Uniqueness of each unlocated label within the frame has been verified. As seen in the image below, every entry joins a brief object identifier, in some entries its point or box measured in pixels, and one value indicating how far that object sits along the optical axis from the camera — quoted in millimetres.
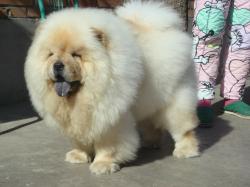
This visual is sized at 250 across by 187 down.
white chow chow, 2646
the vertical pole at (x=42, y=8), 3883
